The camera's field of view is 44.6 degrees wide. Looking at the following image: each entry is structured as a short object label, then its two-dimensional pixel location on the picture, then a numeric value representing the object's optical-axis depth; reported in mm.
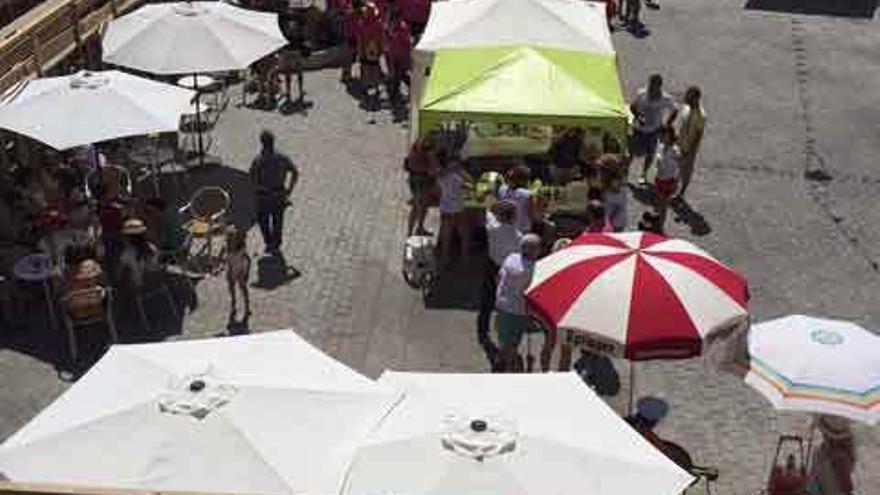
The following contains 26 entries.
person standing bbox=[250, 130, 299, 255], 12281
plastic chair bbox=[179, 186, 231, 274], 12391
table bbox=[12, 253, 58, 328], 11248
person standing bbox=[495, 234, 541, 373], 9602
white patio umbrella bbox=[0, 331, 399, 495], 6547
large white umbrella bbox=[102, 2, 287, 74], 13977
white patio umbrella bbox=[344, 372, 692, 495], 6324
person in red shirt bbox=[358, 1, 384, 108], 17250
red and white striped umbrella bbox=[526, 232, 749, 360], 8000
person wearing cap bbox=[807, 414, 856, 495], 7996
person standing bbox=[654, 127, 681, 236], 13164
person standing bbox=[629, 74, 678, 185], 14477
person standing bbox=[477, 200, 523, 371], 10711
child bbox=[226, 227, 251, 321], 11062
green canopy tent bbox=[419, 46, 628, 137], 12344
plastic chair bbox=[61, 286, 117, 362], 10492
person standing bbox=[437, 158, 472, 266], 12195
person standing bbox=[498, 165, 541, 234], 11617
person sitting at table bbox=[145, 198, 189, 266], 12117
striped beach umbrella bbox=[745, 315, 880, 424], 7469
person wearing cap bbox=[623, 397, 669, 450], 8485
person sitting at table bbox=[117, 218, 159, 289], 11234
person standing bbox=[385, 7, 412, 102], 17047
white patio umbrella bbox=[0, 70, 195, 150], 11828
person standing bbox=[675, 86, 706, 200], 13844
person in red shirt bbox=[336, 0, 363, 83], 17844
